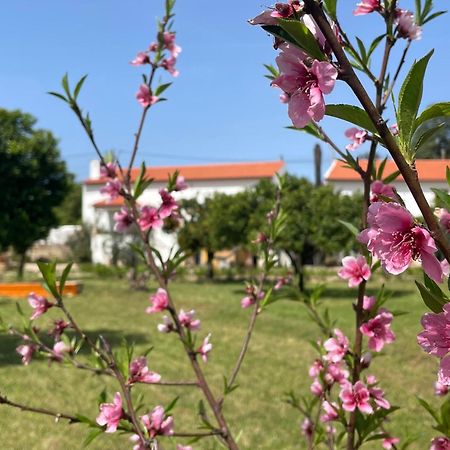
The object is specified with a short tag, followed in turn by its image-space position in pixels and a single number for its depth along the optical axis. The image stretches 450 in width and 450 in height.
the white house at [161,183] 37.66
